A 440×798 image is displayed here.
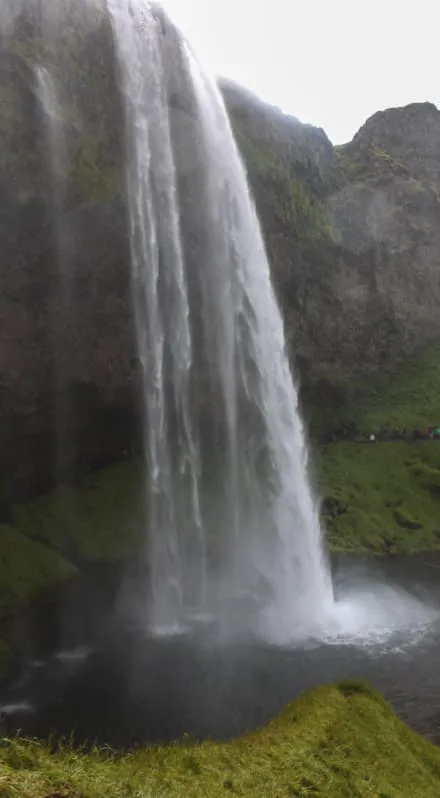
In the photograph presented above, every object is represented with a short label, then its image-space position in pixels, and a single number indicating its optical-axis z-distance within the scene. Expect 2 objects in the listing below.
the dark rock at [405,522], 43.38
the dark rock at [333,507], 44.31
